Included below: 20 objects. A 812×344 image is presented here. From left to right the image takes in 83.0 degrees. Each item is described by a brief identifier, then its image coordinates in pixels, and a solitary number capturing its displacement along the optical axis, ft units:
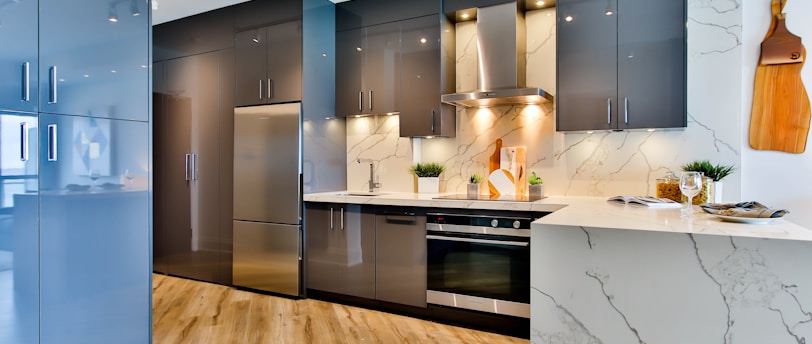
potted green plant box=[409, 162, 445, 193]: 12.31
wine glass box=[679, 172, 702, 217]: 6.14
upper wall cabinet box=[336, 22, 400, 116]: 12.29
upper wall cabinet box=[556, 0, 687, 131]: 9.29
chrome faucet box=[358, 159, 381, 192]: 13.11
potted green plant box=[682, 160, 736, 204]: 8.00
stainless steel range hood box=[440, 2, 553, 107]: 10.79
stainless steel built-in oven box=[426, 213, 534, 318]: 9.32
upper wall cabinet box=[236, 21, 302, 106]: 12.20
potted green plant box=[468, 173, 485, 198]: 10.90
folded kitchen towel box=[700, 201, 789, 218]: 5.43
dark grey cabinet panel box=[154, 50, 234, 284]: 13.61
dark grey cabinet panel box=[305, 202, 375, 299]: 11.21
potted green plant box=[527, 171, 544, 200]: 10.51
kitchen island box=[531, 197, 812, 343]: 4.39
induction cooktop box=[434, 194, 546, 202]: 9.96
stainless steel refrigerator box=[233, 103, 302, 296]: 12.16
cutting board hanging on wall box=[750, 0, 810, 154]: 9.12
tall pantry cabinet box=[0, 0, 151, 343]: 6.85
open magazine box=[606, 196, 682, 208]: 7.54
